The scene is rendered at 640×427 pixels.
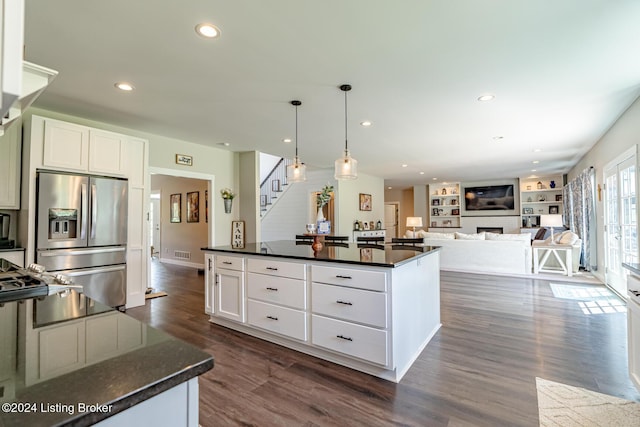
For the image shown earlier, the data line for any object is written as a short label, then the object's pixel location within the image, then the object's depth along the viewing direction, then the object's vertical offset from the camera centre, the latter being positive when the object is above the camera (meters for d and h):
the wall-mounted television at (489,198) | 10.89 +0.86
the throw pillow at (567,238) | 6.22 -0.36
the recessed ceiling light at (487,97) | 3.49 +1.42
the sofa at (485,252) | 6.20 -0.66
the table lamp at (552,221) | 7.73 +0.00
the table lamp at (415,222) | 9.85 -0.01
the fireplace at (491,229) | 10.94 -0.28
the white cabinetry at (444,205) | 11.80 +0.65
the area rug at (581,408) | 1.85 -1.20
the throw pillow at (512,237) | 6.24 -0.34
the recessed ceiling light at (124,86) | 3.13 +1.42
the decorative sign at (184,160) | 5.30 +1.12
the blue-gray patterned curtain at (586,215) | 6.07 +0.12
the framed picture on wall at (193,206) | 7.72 +0.43
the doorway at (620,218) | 4.02 +0.03
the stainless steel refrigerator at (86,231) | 3.37 -0.08
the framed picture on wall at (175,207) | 8.23 +0.45
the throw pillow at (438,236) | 7.07 -0.34
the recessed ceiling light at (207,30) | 2.21 +1.42
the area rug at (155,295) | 4.74 -1.12
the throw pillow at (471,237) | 6.72 -0.34
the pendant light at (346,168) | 3.47 +0.62
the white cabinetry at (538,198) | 10.25 +0.80
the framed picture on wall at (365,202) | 9.17 +0.61
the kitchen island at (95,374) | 0.55 -0.32
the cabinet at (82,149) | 3.46 +0.90
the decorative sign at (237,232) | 6.13 -0.18
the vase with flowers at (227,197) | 5.96 +0.50
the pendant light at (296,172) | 3.87 +0.64
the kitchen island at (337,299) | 2.32 -0.69
